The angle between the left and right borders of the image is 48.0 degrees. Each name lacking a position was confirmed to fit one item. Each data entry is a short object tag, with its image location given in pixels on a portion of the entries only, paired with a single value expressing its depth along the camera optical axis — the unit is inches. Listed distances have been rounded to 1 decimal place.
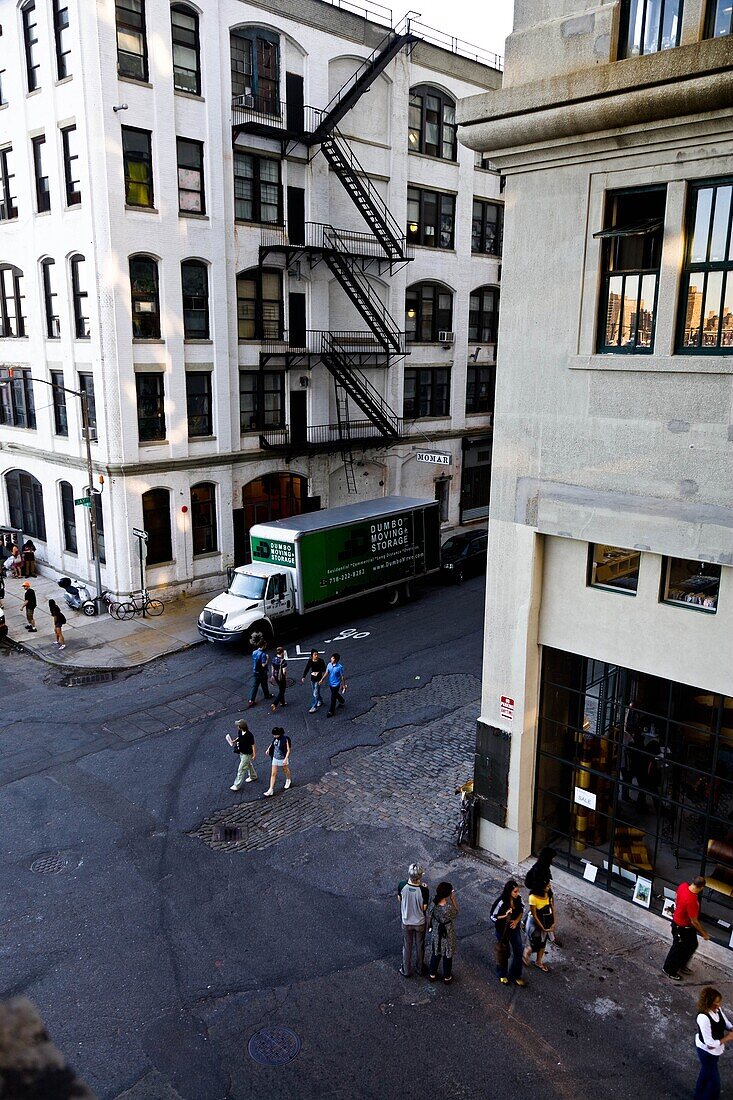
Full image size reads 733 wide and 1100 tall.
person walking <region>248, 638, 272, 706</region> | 770.2
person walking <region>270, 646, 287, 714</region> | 762.8
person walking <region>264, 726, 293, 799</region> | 607.5
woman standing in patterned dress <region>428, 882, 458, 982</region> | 417.4
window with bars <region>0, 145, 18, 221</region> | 1092.6
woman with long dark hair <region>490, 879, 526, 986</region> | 420.8
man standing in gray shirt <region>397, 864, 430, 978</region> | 420.5
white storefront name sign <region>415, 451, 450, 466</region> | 1196.8
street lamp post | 973.8
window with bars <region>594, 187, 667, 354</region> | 431.2
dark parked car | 1182.3
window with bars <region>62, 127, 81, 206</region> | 964.0
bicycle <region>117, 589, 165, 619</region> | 1028.5
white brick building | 959.6
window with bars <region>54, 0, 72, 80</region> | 937.5
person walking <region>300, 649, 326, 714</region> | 762.8
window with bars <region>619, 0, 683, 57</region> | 401.3
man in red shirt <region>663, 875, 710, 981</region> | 417.7
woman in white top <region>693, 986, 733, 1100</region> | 334.6
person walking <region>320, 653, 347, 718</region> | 745.0
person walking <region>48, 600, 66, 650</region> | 920.3
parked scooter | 1024.9
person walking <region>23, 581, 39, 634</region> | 990.0
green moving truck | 913.5
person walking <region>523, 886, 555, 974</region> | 434.3
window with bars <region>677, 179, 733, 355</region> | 405.1
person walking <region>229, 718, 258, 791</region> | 609.3
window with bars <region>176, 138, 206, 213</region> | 1003.3
